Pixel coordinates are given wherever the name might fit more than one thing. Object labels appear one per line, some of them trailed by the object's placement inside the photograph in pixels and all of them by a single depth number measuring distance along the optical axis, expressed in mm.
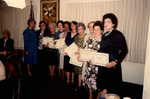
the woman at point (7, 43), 4316
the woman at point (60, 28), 3877
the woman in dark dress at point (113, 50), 2090
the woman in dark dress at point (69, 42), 3431
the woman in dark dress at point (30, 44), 4261
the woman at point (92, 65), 2447
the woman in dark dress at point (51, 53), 4080
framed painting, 5385
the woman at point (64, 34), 3766
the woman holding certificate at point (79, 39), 3113
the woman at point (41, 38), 4277
